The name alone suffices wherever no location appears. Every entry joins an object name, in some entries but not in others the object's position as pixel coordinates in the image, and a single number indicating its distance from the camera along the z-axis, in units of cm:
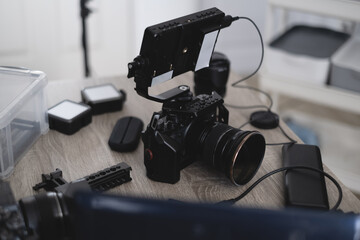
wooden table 102
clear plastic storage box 103
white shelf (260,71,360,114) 183
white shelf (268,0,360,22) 170
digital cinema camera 99
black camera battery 113
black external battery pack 97
